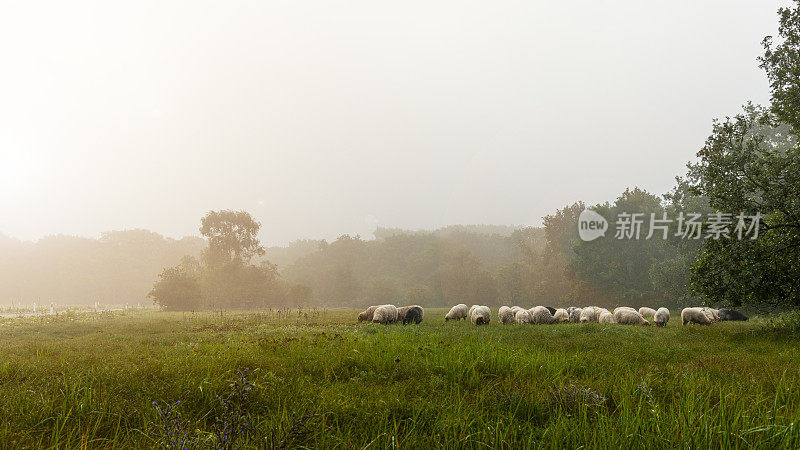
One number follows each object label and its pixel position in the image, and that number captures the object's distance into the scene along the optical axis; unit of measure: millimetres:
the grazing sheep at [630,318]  20719
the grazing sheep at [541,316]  20719
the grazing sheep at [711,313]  22266
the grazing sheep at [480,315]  19788
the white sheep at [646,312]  27969
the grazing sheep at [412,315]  21562
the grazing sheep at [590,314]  22972
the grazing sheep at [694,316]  20939
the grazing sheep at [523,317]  20594
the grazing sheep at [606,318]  21031
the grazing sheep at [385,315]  21312
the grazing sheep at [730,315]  25895
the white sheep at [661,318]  20516
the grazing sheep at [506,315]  21952
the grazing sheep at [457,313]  24734
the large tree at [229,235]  60906
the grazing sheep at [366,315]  23789
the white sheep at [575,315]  22969
